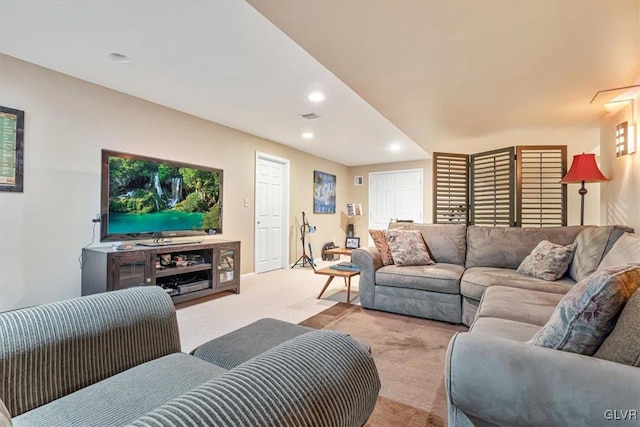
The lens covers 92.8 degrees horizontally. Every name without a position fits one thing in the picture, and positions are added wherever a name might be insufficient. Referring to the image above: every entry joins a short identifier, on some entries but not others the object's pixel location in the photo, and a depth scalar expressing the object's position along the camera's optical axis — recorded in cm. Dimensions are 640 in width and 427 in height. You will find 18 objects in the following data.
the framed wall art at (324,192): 638
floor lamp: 318
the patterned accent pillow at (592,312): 93
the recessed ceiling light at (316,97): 315
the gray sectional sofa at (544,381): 79
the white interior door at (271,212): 496
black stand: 575
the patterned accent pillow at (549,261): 252
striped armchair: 58
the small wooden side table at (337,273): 328
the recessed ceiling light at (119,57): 240
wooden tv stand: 267
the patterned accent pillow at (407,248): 322
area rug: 153
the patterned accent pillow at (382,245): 332
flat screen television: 302
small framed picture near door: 607
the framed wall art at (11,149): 240
